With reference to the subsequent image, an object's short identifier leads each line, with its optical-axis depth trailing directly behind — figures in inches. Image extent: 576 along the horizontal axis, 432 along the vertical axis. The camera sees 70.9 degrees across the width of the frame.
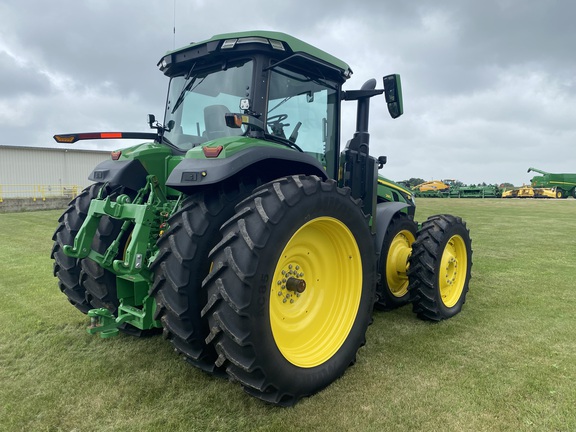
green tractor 94.0
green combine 1418.6
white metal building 1155.3
